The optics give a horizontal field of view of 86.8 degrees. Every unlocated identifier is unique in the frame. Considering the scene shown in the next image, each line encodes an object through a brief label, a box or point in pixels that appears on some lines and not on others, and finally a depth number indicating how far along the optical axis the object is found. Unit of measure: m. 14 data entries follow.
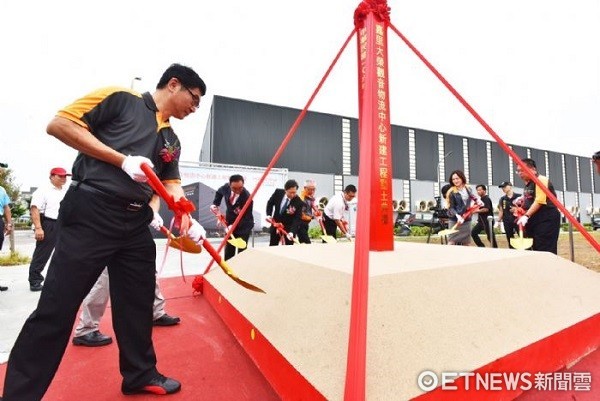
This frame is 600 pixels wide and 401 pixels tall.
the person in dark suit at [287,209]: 5.43
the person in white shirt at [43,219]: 3.84
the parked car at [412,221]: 16.14
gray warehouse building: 17.62
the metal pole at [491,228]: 6.25
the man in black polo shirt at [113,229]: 1.23
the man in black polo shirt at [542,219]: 3.69
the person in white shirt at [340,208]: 5.55
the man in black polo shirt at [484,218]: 6.41
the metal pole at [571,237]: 4.12
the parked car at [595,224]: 21.14
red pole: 1.02
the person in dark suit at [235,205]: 4.55
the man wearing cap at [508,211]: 6.54
